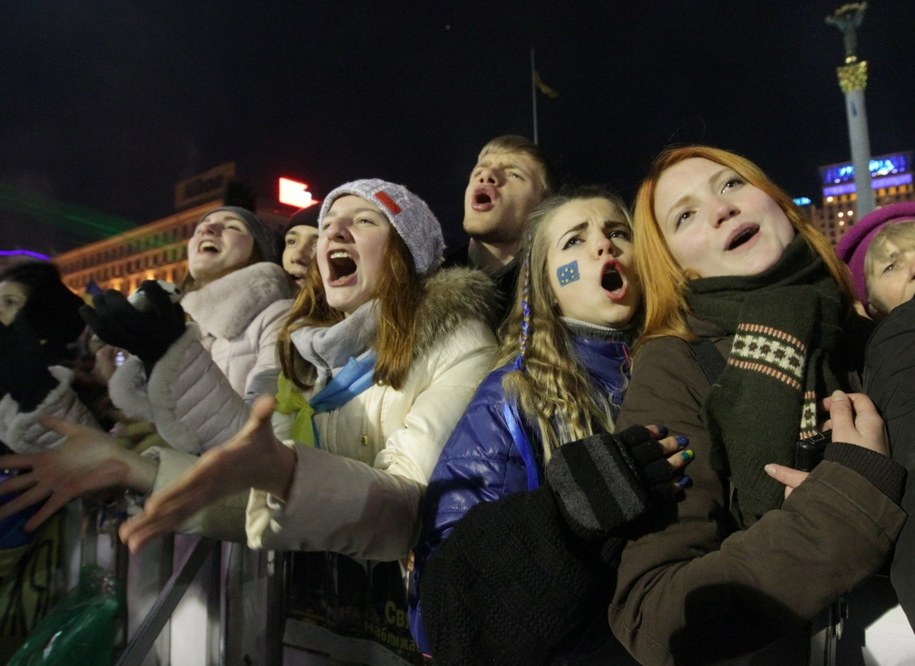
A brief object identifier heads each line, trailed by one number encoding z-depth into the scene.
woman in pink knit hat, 1.16
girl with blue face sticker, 1.38
